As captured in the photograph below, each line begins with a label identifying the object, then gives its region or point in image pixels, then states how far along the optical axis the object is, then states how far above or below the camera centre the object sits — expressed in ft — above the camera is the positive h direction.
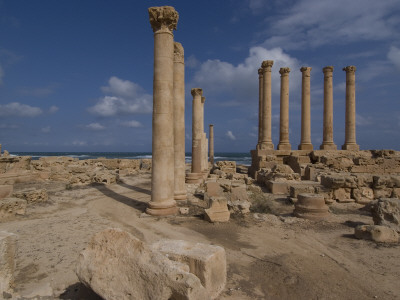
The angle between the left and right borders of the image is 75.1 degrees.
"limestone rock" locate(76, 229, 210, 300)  8.87 -4.47
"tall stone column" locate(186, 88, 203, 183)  47.28 +2.18
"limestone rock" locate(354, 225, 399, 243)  18.76 -6.08
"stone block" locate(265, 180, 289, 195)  40.22 -5.81
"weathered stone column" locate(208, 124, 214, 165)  110.01 +3.86
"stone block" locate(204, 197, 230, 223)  24.09 -5.71
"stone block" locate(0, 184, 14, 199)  28.47 -4.63
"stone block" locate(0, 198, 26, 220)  23.72 -5.53
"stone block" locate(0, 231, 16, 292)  10.12 -4.43
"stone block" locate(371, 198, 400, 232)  21.49 -5.20
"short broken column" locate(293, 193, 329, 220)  25.35 -5.67
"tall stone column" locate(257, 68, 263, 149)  78.27 +15.62
